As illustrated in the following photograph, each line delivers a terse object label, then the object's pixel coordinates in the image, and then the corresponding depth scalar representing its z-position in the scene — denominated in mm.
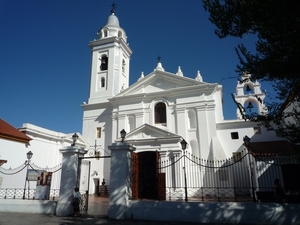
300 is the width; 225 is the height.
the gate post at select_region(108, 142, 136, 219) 8562
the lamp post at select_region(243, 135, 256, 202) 8945
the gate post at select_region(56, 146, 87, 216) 9250
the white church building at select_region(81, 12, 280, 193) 17281
